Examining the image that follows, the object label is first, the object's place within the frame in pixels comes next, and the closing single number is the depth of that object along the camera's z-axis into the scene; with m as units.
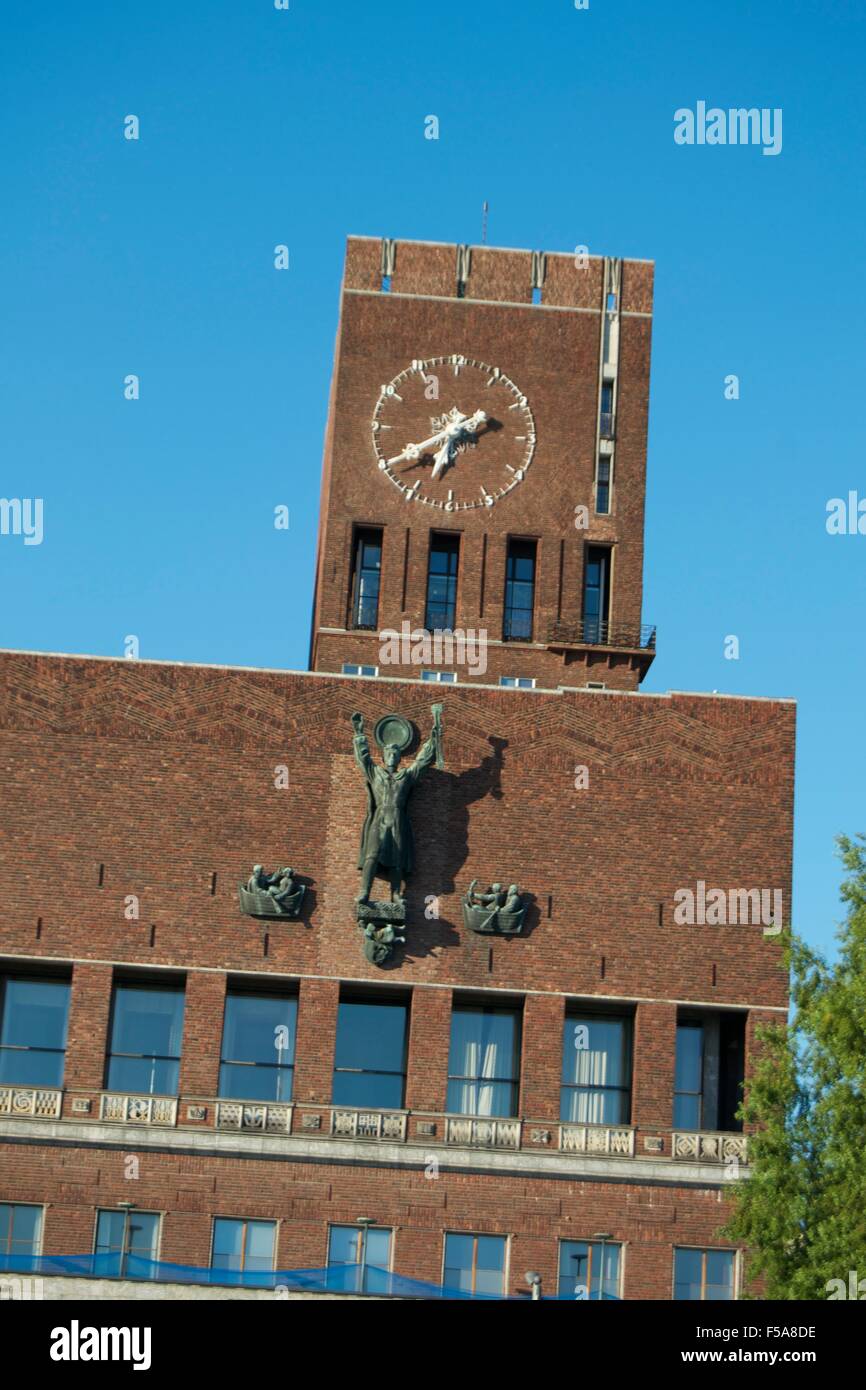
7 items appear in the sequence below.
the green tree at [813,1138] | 45.72
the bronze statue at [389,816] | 57.34
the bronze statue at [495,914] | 57.75
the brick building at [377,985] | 55.69
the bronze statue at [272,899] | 57.53
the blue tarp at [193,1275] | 50.28
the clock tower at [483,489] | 67.44
